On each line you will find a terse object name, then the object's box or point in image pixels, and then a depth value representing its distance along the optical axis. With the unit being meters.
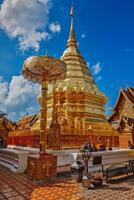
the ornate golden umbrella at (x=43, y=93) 5.61
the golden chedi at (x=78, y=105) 9.62
